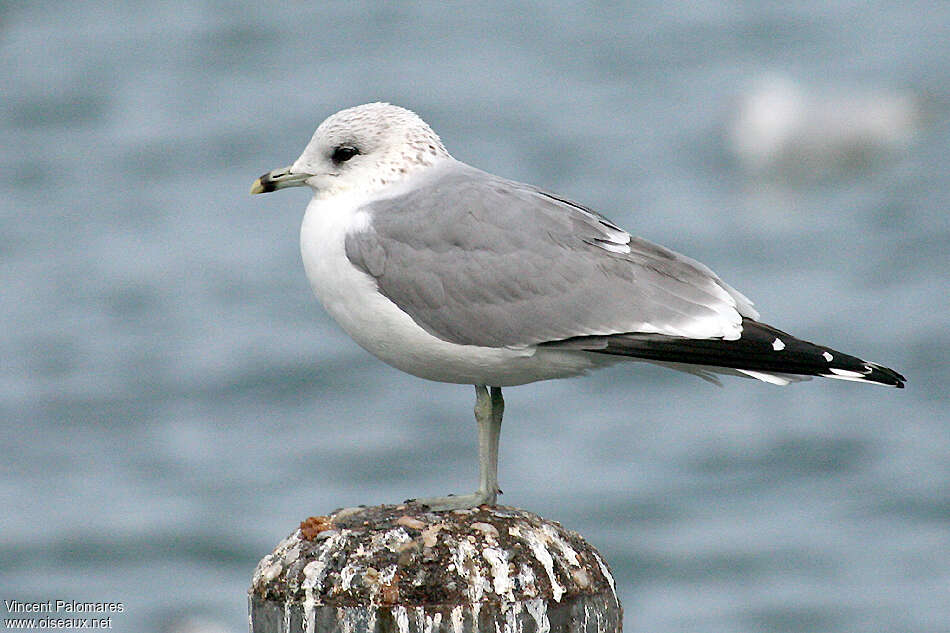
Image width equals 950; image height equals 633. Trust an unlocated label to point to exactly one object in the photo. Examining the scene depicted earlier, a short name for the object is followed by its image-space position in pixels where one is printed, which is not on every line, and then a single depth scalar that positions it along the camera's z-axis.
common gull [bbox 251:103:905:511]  9.23
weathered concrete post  7.65
